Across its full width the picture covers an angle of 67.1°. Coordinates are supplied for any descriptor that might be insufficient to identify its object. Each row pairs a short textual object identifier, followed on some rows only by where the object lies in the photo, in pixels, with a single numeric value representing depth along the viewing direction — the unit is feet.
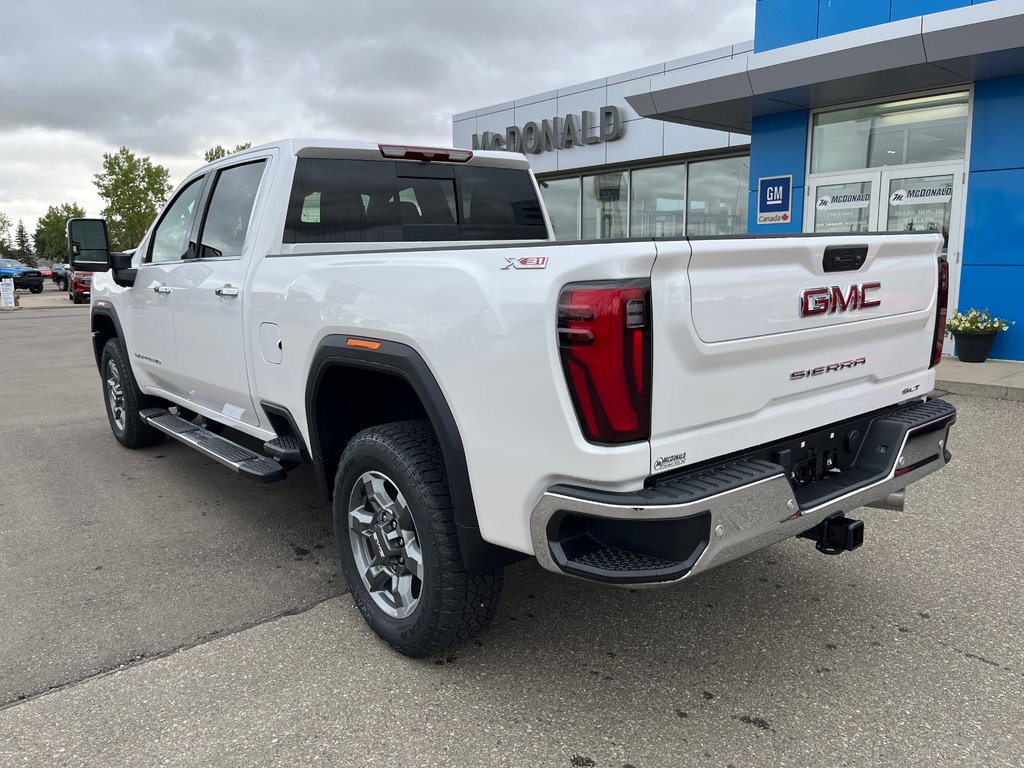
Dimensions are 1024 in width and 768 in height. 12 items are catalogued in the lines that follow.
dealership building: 28.68
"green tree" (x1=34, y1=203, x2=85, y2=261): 280.72
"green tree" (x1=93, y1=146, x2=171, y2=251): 155.84
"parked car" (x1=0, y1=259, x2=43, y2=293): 116.90
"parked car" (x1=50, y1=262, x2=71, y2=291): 132.08
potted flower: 30.32
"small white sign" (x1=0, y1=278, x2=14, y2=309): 85.99
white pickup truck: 7.18
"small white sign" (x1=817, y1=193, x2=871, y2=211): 34.78
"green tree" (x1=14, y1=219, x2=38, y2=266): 359.11
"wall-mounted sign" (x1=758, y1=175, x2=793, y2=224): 37.52
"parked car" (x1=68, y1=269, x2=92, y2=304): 94.75
